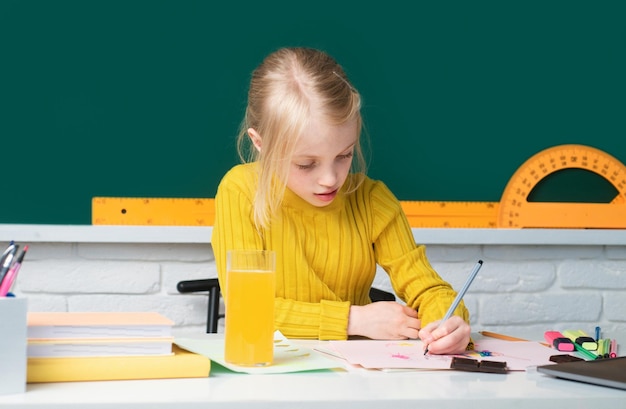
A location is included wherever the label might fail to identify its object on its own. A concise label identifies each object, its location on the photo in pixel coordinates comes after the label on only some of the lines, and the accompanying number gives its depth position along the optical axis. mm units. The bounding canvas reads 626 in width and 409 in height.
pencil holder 1727
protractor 3589
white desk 1713
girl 2464
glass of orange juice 1907
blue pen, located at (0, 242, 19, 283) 1764
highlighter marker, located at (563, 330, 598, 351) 2184
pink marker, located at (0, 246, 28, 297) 1755
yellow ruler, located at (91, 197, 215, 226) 3367
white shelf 3285
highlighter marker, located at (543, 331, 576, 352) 2226
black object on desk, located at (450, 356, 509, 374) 1965
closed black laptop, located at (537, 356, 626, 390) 1863
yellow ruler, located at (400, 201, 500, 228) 3528
